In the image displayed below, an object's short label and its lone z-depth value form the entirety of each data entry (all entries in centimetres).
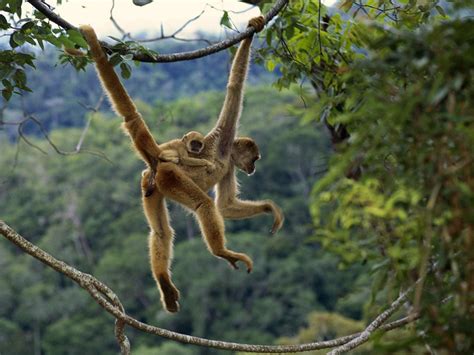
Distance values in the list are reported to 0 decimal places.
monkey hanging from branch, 1046
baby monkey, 1171
